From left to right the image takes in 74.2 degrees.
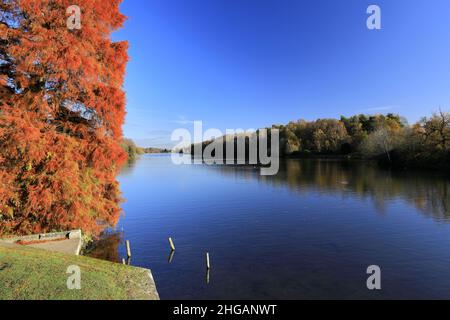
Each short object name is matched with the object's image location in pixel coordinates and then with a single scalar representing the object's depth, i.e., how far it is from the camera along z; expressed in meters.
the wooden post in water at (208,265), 16.78
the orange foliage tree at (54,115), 14.43
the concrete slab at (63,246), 14.99
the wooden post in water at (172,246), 20.14
